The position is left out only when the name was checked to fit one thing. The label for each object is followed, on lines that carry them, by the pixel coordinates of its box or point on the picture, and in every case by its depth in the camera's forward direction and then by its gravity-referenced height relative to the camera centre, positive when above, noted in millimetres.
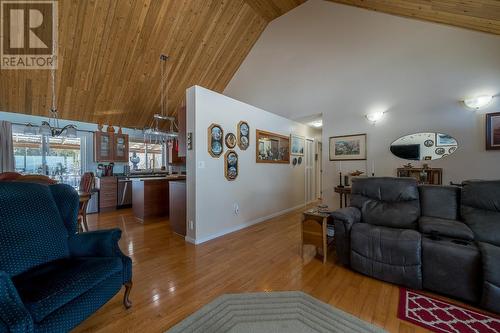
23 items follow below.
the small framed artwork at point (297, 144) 5633 +632
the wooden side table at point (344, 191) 4066 -512
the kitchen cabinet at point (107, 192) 5438 -727
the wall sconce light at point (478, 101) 3086 +1002
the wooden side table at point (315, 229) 2605 -851
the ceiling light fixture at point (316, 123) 6188 +1362
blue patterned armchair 1106 -734
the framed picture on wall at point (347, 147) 4335 +410
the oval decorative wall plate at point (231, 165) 3725 +10
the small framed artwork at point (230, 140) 3742 +481
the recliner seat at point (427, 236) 1808 -748
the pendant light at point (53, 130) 3320 +610
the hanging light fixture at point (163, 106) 4215 +1635
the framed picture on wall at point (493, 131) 3047 +531
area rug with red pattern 1558 -1254
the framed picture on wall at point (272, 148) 4520 +439
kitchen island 4559 -754
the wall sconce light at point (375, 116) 4062 +1020
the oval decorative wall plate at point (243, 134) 3999 +629
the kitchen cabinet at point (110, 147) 5535 +530
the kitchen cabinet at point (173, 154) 6058 +356
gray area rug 1553 -1257
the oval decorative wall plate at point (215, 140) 3434 +446
